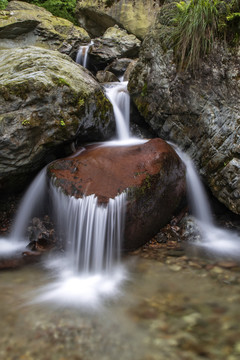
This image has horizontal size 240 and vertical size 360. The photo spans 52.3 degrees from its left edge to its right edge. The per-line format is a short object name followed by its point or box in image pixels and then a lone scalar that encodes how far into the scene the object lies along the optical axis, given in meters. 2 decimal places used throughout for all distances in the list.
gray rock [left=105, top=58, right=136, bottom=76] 9.70
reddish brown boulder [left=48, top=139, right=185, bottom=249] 3.67
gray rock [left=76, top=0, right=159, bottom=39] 12.55
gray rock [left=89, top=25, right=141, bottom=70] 10.10
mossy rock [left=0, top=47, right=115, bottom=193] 3.81
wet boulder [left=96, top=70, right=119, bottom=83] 8.46
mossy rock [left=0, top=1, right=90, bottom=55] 10.05
